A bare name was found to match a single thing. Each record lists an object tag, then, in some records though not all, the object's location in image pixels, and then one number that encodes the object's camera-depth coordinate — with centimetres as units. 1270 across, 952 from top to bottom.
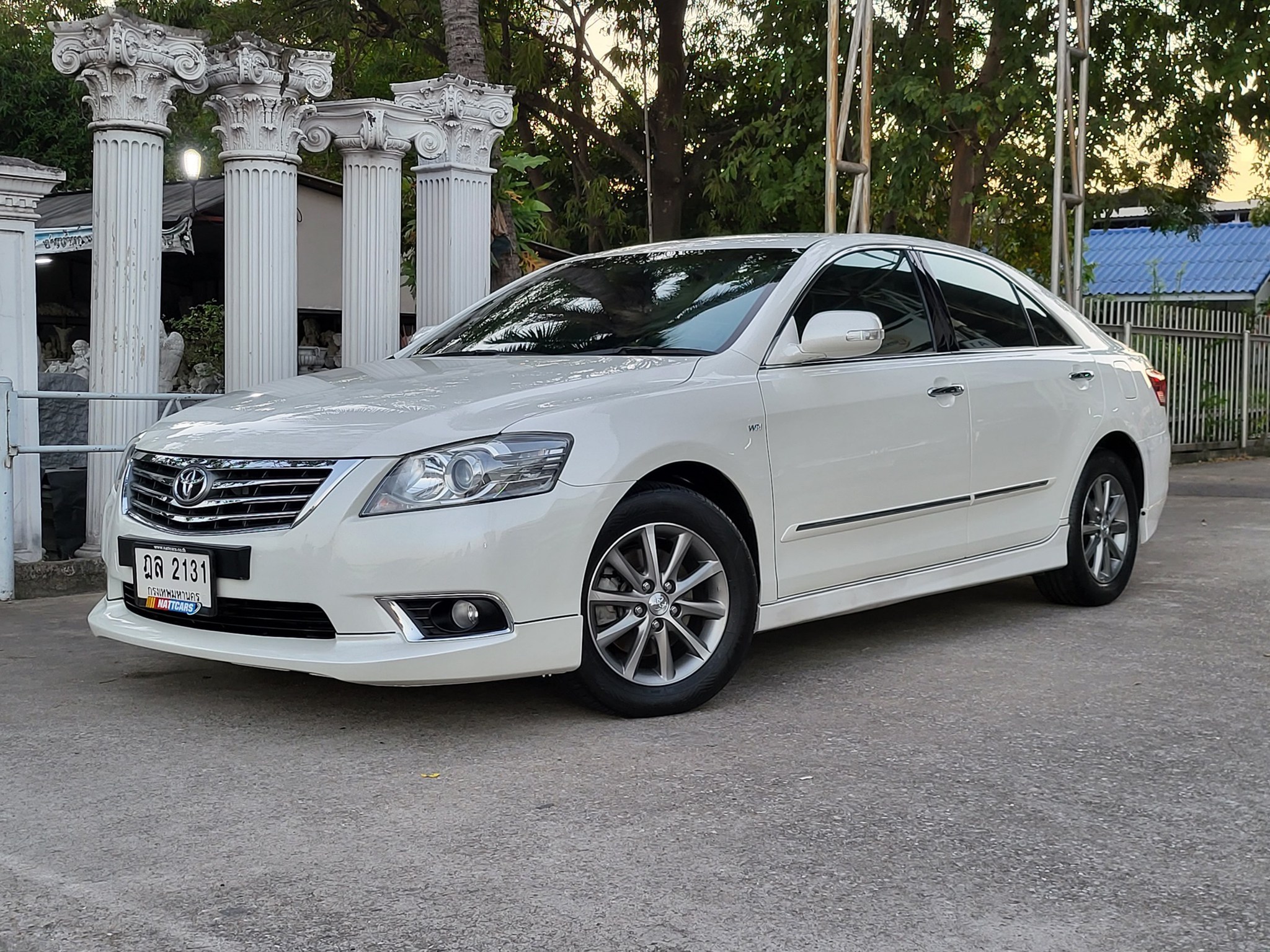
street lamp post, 1733
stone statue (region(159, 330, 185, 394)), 1018
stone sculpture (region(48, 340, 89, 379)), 1037
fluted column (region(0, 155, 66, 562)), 762
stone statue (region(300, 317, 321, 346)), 1638
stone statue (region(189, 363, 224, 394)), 1019
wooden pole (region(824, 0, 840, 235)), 991
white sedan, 426
